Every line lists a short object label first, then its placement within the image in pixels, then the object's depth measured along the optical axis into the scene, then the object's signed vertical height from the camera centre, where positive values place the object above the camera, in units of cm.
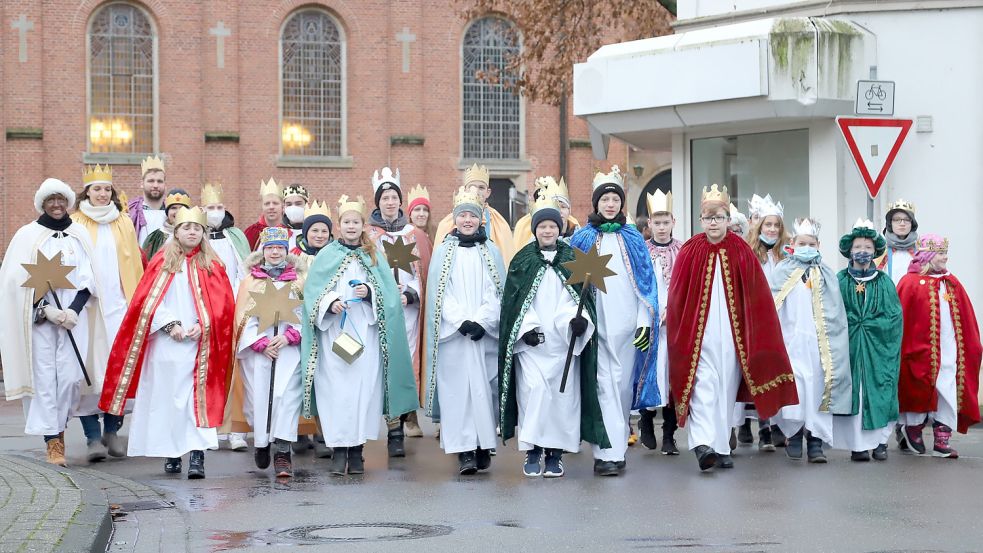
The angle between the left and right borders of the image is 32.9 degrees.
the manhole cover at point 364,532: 847 -134
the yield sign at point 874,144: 1359 +105
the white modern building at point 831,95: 1598 +173
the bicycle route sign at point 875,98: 1452 +153
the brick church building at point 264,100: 3834 +415
